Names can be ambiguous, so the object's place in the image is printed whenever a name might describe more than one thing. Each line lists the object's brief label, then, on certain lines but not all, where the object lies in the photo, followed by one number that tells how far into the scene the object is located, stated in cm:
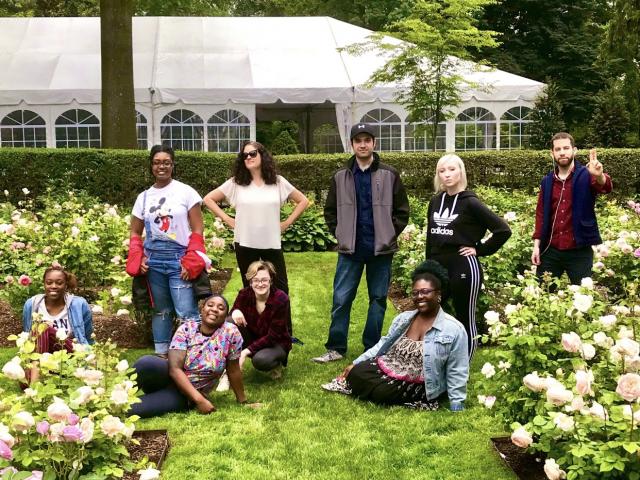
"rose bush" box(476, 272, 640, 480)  258
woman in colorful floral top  438
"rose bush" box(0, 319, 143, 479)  269
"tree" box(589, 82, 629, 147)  2325
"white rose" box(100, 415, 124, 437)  285
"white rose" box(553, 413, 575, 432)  258
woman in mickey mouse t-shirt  503
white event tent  1700
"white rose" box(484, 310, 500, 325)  360
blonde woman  465
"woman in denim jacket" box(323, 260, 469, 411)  438
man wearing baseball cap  538
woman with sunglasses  537
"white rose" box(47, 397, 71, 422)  265
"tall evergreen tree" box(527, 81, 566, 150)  1994
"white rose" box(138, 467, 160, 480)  265
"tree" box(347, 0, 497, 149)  1473
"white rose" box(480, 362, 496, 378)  349
